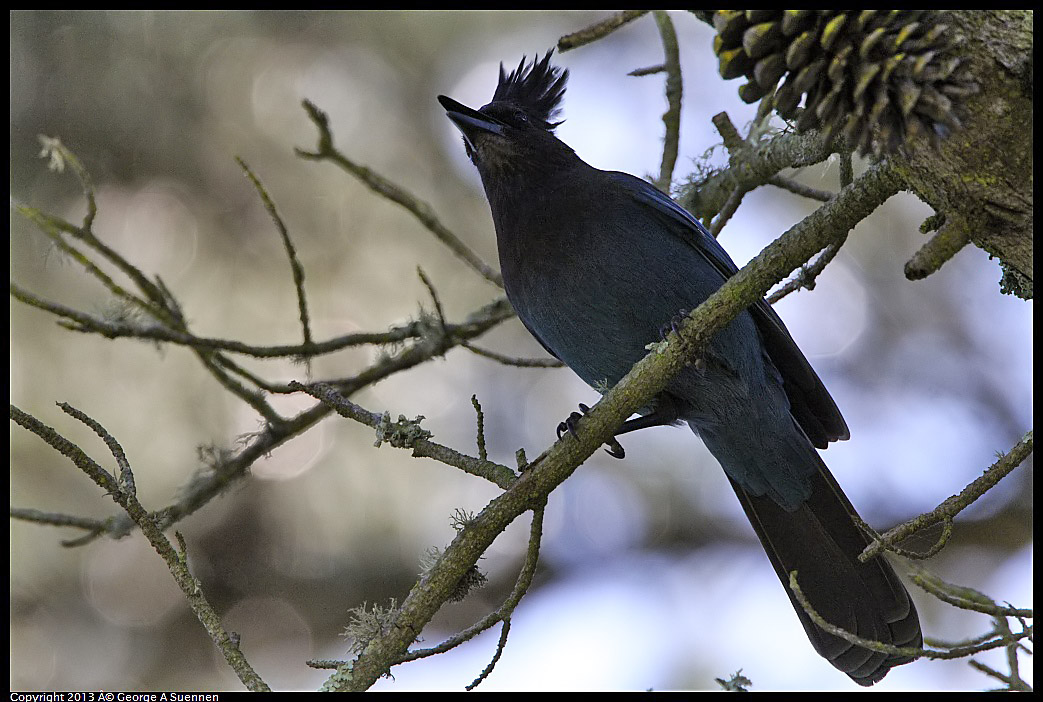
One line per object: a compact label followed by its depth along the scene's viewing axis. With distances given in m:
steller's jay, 7.00
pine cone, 3.67
